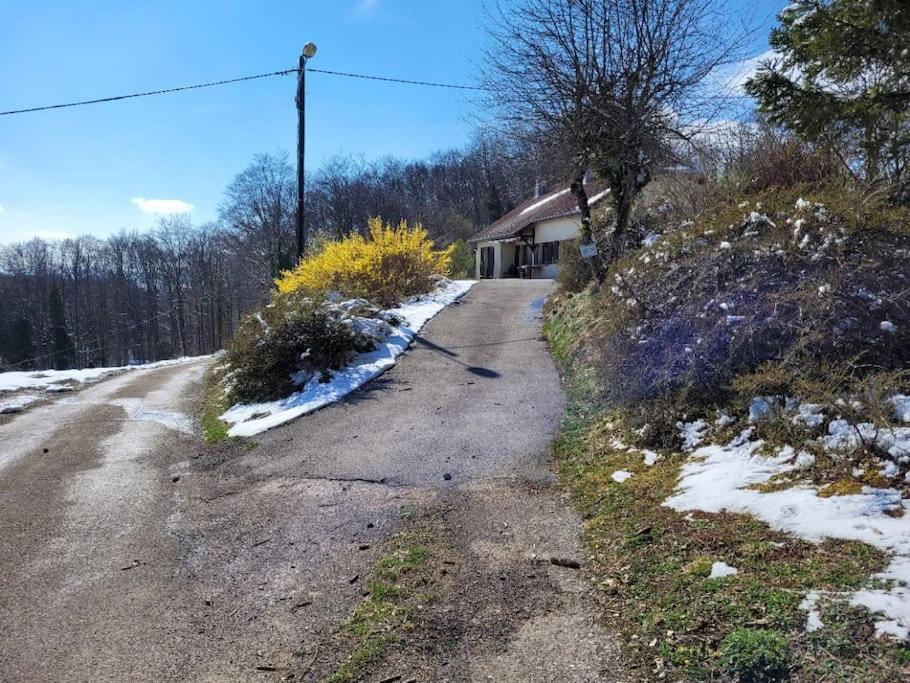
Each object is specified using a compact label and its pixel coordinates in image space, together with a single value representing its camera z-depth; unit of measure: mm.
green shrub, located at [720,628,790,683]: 2309
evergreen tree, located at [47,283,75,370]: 53906
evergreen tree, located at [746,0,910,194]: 4754
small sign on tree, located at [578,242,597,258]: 10694
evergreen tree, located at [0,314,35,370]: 54562
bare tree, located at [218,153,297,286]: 57438
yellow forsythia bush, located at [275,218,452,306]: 16500
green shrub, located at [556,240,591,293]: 13703
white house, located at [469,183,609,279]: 28203
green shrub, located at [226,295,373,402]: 10195
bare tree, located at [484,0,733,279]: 11203
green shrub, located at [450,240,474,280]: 31347
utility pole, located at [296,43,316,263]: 15516
